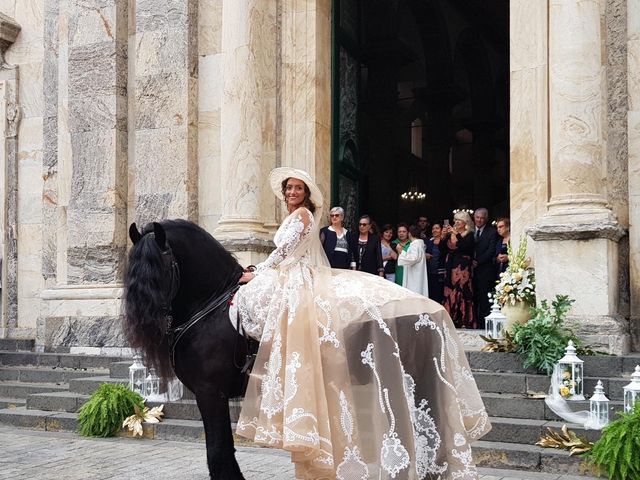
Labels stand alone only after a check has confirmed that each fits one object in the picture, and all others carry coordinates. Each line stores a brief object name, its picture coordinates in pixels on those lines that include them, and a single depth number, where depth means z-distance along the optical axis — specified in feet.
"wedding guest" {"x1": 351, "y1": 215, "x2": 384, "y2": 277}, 36.32
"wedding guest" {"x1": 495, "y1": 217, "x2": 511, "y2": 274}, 33.55
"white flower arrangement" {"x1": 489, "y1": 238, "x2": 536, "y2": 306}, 29.22
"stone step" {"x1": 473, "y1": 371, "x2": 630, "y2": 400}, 24.86
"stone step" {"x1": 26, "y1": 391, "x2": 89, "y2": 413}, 32.01
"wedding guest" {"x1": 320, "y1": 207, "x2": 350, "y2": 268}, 34.94
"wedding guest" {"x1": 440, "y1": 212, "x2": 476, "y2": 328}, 36.68
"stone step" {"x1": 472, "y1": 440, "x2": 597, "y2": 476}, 22.11
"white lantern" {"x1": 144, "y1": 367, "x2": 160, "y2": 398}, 30.27
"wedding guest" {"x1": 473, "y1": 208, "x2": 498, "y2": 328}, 34.24
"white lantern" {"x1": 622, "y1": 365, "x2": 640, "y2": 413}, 22.62
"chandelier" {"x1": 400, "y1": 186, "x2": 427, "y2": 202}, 71.87
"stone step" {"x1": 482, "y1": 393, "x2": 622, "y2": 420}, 24.35
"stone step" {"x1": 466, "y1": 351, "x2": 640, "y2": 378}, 25.90
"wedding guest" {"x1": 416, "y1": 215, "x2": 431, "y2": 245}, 41.71
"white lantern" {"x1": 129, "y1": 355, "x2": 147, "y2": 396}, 30.86
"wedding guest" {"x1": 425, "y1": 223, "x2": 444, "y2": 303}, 38.45
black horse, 17.46
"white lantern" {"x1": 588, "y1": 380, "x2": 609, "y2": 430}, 23.08
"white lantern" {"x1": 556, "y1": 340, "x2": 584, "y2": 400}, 24.36
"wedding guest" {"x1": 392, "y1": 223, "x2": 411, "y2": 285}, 37.81
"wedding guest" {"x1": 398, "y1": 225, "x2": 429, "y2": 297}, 37.09
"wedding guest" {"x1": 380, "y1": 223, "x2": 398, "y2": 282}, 39.27
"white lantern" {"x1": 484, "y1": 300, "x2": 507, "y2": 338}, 29.07
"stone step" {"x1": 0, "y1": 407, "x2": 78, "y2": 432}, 30.63
